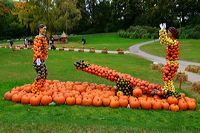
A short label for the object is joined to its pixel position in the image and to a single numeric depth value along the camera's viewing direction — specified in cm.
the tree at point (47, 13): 7056
